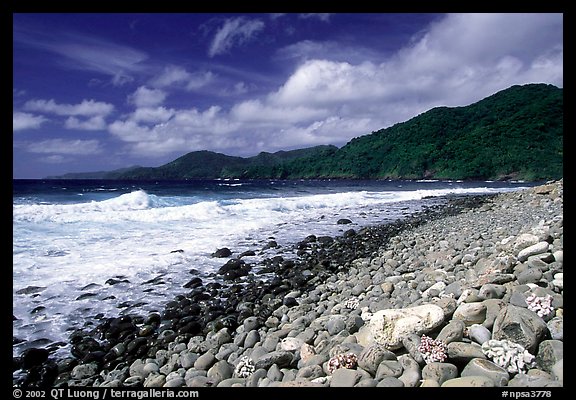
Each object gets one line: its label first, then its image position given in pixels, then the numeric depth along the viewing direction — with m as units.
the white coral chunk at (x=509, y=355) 2.31
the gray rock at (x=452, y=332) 2.73
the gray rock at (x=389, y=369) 2.52
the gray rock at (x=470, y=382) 2.13
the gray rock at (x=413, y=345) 2.60
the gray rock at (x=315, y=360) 3.06
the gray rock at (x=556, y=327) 2.48
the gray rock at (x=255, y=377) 3.08
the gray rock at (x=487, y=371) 2.21
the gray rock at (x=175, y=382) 3.34
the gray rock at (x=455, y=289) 3.85
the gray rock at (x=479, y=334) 2.67
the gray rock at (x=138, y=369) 3.88
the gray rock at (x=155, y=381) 3.53
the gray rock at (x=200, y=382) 3.23
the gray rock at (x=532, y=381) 2.01
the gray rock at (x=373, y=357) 2.64
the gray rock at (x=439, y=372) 2.38
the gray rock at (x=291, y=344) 3.65
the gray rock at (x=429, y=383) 2.31
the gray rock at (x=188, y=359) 3.88
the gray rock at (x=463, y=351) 2.49
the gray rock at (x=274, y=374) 3.08
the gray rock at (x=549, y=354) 2.28
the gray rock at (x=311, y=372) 2.79
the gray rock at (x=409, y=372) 2.38
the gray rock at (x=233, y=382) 3.09
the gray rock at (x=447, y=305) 3.08
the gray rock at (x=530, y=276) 3.39
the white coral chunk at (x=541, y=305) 2.75
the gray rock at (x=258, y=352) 3.71
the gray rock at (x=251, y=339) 4.25
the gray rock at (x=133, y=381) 3.68
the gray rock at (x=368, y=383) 2.41
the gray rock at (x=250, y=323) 4.75
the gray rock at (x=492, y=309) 2.85
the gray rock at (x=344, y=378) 2.49
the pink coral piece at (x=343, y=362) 2.78
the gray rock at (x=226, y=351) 3.99
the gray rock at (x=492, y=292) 3.26
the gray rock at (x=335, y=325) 3.86
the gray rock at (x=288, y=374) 2.98
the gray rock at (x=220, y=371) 3.37
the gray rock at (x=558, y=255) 3.84
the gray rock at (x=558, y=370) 2.17
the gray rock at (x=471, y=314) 2.92
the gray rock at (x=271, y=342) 3.91
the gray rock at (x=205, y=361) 3.75
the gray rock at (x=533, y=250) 4.11
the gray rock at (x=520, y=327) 2.44
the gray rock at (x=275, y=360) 3.27
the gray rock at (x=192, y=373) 3.53
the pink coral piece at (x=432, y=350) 2.53
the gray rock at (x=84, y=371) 3.90
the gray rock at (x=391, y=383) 2.38
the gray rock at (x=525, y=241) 4.57
